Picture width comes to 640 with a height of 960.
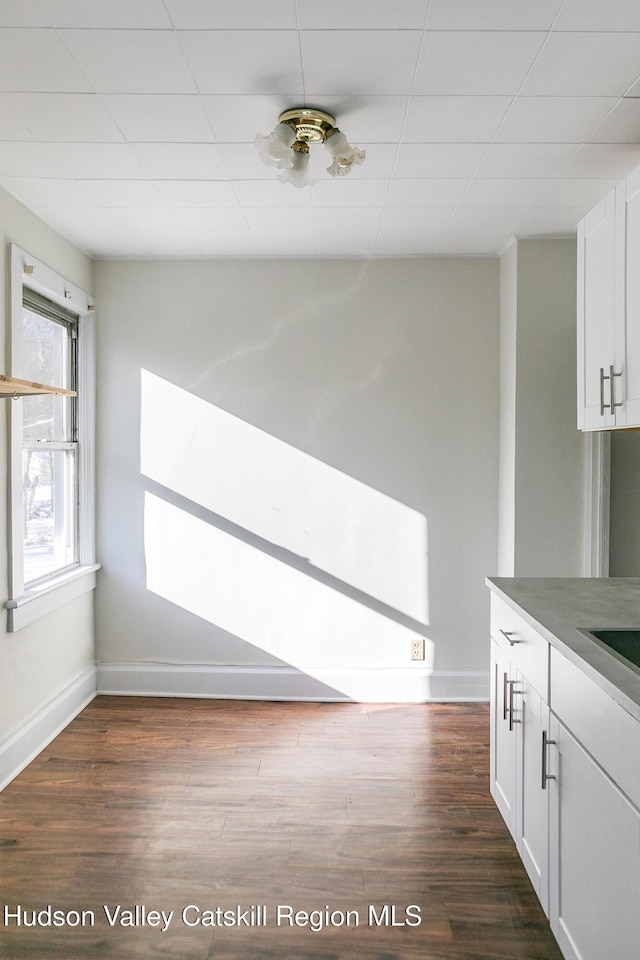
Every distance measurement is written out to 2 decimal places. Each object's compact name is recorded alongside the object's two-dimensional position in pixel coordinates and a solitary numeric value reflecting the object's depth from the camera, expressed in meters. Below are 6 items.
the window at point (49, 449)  2.93
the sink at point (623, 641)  1.87
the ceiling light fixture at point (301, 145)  2.09
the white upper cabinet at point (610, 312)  2.14
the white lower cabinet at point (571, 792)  1.33
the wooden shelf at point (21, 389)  2.01
